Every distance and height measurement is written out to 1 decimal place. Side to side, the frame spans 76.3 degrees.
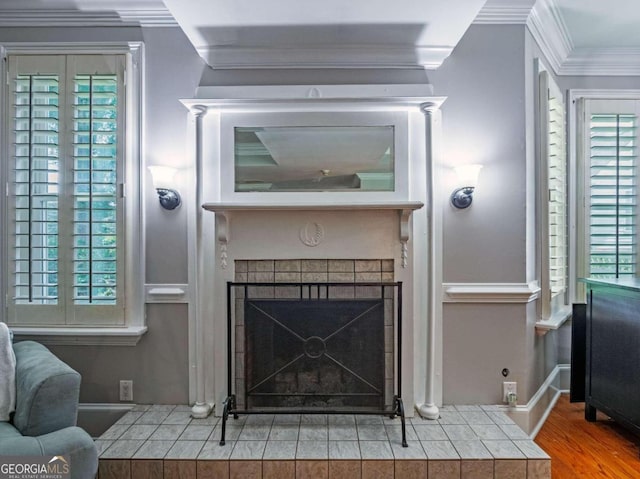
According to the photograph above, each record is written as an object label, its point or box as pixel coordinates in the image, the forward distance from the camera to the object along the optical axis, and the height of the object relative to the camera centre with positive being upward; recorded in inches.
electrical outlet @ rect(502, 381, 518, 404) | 98.0 -36.7
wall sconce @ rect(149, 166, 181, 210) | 94.9 +12.2
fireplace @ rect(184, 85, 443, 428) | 95.9 +5.5
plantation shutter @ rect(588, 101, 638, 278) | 125.5 +15.8
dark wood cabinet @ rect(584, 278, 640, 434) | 95.2 -28.0
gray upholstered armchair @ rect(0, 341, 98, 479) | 67.9 -32.9
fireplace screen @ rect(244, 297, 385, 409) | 90.6 -26.2
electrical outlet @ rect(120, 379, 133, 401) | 99.4 -37.3
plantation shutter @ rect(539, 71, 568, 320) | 104.7 +10.6
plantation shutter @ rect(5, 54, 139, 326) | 98.0 +11.5
